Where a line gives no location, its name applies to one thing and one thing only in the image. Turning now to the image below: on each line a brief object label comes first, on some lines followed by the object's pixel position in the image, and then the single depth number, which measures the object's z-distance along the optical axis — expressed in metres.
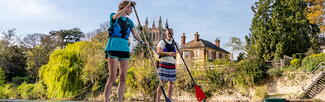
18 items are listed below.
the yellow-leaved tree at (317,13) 27.44
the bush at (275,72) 23.03
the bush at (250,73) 23.11
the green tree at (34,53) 43.17
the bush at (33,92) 25.62
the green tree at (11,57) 43.09
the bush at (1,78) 28.17
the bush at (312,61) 21.75
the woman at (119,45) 4.20
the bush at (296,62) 23.33
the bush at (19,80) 38.94
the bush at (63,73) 22.73
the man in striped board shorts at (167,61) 5.92
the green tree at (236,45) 36.19
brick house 43.17
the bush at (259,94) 20.58
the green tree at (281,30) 27.33
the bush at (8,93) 25.65
